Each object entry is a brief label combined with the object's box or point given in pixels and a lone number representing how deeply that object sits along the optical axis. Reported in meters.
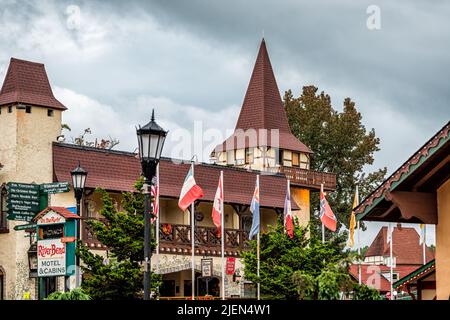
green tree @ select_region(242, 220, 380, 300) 34.75
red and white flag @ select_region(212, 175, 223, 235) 38.16
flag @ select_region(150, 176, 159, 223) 34.09
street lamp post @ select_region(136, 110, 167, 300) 14.62
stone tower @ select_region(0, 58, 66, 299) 37.53
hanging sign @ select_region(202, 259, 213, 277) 39.78
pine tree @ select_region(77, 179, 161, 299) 26.97
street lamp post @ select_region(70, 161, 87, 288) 21.58
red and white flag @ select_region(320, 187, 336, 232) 41.88
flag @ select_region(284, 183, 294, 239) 36.75
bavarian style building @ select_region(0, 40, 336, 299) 37.97
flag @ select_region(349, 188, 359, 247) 45.62
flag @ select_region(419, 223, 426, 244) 36.71
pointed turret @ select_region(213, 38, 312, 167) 53.00
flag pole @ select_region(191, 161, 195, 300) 39.70
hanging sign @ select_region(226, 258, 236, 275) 42.72
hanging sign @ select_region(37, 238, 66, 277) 19.77
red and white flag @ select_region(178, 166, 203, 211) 35.59
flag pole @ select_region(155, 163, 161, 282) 35.75
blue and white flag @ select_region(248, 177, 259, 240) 38.69
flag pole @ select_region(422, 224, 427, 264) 36.50
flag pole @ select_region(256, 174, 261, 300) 35.69
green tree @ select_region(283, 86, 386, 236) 64.06
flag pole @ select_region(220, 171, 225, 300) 38.69
